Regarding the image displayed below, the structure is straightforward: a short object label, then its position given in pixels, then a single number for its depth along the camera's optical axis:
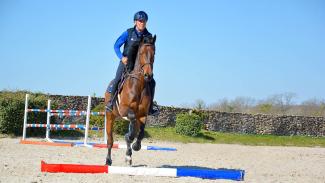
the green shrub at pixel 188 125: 27.05
